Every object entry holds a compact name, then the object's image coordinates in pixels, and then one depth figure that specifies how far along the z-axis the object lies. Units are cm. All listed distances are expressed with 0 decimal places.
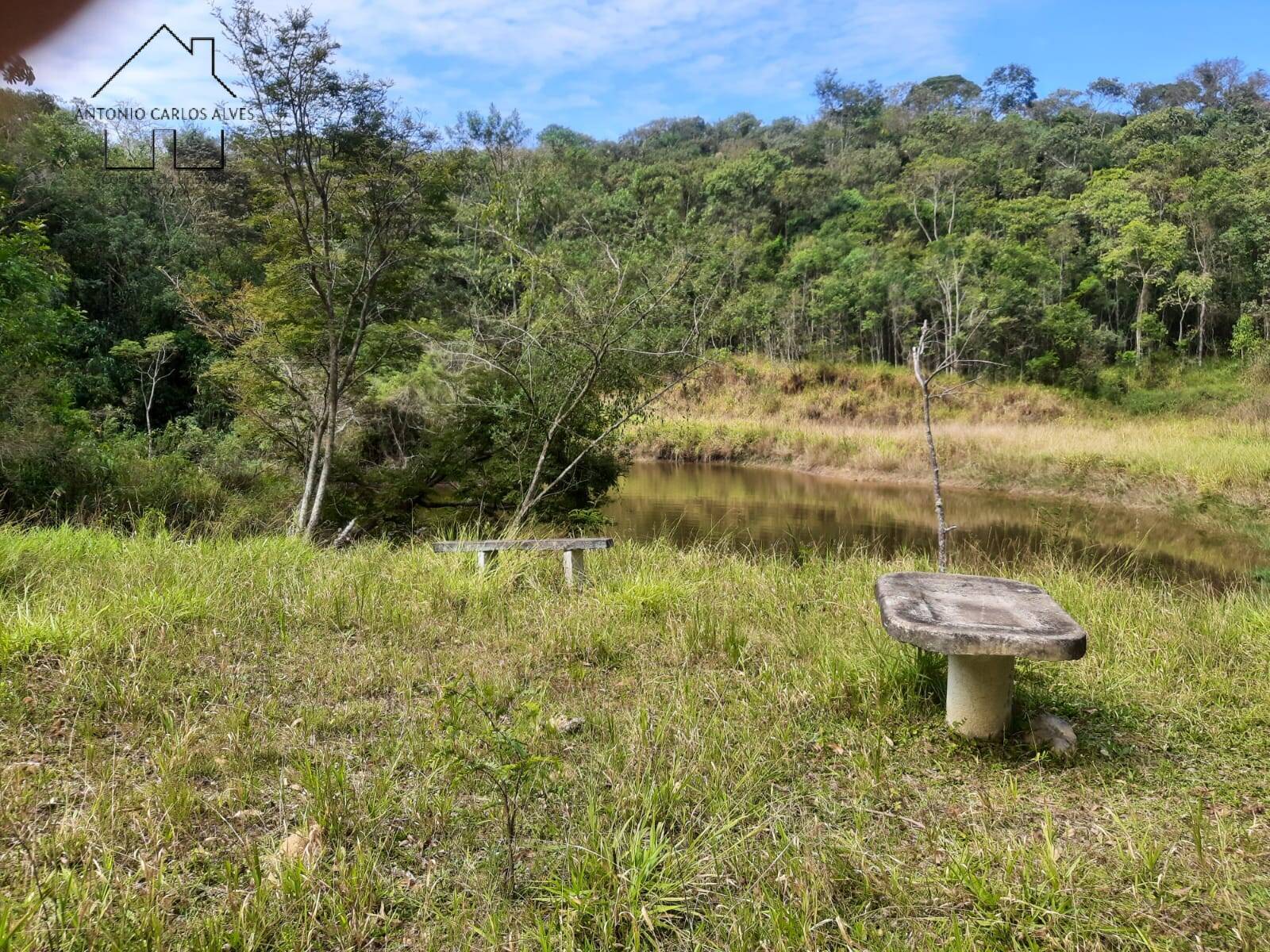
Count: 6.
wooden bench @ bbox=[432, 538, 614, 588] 538
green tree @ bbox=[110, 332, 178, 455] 1602
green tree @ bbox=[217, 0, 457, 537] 770
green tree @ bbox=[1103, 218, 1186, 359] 3106
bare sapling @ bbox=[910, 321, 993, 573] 514
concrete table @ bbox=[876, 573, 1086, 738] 275
